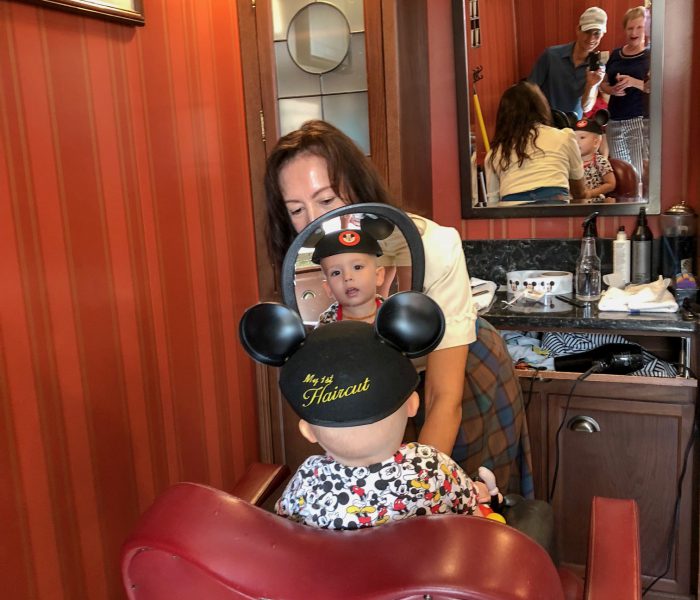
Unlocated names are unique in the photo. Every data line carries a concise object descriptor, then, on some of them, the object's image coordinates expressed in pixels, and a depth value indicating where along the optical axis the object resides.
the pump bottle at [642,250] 2.14
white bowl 2.16
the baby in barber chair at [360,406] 0.69
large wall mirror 2.11
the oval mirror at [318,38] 2.09
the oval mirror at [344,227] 0.84
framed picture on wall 1.42
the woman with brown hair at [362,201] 1.09
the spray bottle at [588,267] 2.13
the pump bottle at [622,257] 2.15
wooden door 2.03
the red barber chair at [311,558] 0.48
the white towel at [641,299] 1.87
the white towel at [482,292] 2.12
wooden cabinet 1.84
